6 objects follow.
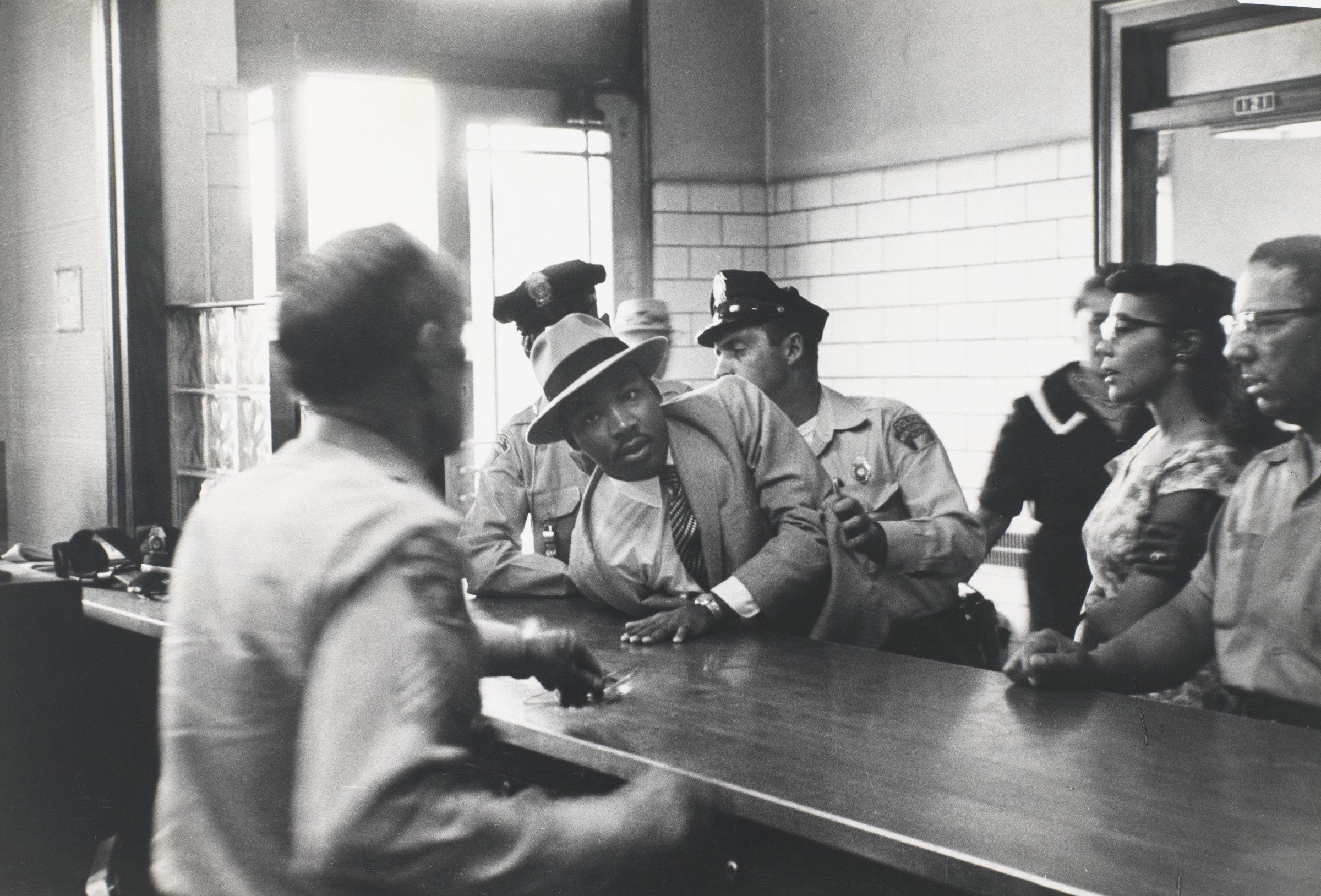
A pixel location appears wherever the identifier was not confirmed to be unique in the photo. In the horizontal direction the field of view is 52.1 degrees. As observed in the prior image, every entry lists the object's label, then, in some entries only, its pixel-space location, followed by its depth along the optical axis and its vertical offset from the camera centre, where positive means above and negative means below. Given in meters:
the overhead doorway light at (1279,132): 4.89 +0.85
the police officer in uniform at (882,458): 3.48 -0.24
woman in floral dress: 2.62 -0.16
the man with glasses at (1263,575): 2.18 -0.35
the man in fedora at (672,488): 3.02 -0.26
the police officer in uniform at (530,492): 3.57 -0.33
